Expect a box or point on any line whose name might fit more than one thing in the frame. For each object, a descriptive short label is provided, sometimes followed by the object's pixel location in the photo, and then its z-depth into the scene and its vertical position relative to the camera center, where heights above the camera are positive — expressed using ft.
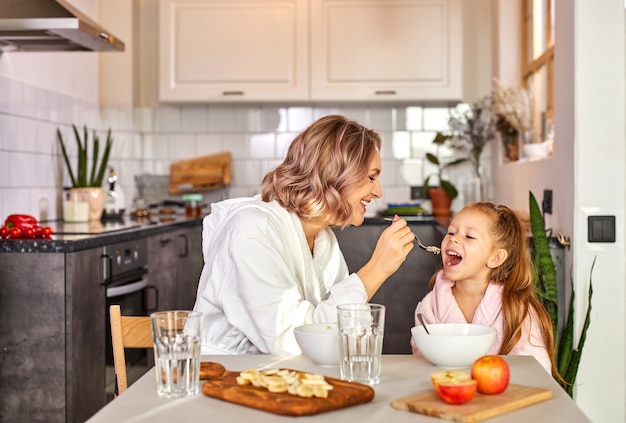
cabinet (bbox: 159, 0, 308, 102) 17.37 +2.59
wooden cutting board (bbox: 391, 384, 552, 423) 4.13 -1.12
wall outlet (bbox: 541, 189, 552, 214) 11.12 -0.31
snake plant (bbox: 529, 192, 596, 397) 9.43 -1.32
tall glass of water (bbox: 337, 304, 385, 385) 4.83 -0.90
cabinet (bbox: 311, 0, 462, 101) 17.21 +2.58
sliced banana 4.33 -1.05
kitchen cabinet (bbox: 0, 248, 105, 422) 10.03 -1.82
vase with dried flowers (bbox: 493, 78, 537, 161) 14.78 +1.18
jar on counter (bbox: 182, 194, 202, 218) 17.20 -0.53
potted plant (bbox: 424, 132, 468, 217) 17.74 -0.23
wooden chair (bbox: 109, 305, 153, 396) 6.18 -1.16
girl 7.44 -0.83
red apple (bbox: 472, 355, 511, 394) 4.47 -1.02
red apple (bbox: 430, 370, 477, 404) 4.25 -1.04
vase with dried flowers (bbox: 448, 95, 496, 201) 17.43 +1.00
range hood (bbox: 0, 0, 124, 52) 11.00 +1.96
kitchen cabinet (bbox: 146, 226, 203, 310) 14.01 -1.53
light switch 9.57 -0.54
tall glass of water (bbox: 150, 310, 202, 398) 4.60 -0.94
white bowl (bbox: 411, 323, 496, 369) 5.13 -1.01
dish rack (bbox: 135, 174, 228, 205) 18.81 -0.27
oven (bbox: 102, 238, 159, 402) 11.48 -1.56
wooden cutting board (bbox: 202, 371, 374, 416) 4.18 -1.09
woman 6.35 -0.55
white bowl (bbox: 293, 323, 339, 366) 5.23 -1.02
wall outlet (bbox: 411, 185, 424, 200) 18.74 -0.30
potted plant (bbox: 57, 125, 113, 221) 14.49 -0.16
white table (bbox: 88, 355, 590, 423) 4.15 -1.15
